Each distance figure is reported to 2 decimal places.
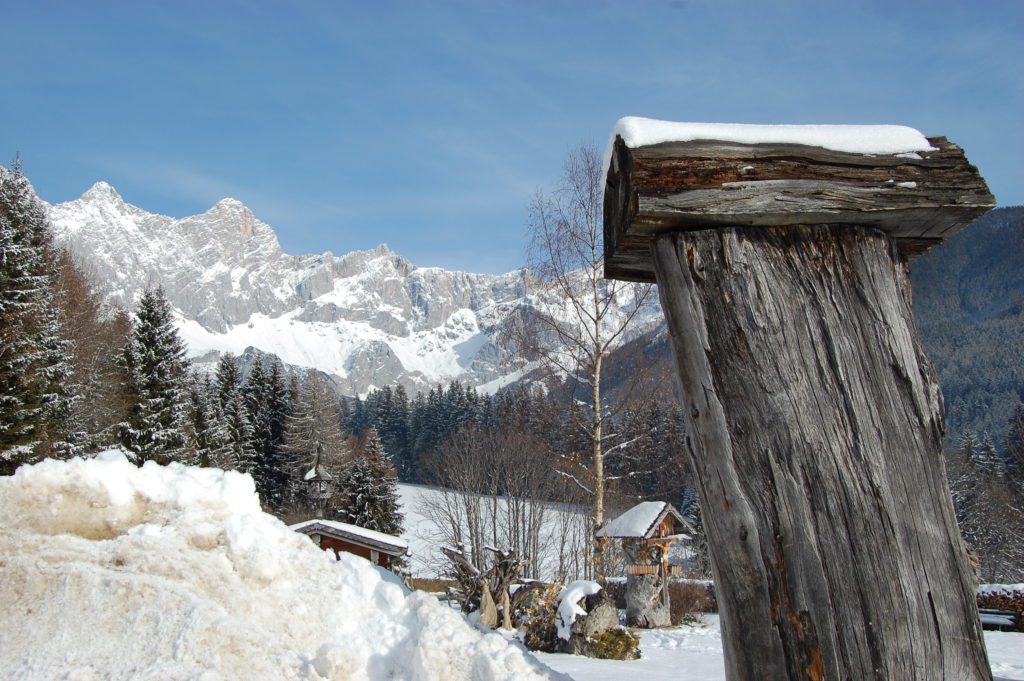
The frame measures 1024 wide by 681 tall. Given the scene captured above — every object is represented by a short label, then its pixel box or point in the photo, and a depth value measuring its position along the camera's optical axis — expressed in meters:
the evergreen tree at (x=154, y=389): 22.41
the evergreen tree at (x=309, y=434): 36.62
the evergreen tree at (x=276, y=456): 38.00
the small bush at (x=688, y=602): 16.42
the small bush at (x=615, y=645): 9.70
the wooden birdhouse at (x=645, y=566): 15.28
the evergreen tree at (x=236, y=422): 34.62
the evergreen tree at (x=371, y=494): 29.53
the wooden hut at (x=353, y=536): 14.42
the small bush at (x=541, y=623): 10.84
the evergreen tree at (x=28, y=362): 14.80
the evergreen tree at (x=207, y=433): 28.42
